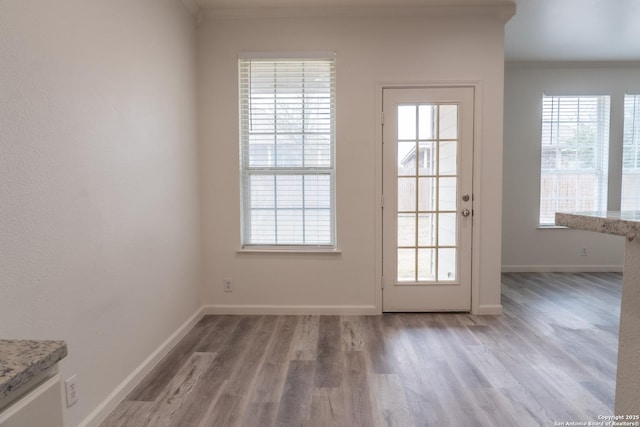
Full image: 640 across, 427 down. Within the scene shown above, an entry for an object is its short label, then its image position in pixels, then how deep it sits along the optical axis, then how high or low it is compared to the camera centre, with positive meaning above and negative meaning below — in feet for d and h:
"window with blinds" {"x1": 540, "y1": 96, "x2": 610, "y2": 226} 14.37 +1.85
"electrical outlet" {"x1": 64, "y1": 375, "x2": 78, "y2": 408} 4.81 -2.91
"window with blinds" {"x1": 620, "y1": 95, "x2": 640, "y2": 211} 14.39 +1.76
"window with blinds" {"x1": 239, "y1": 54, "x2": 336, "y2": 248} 9.78 +1.29
